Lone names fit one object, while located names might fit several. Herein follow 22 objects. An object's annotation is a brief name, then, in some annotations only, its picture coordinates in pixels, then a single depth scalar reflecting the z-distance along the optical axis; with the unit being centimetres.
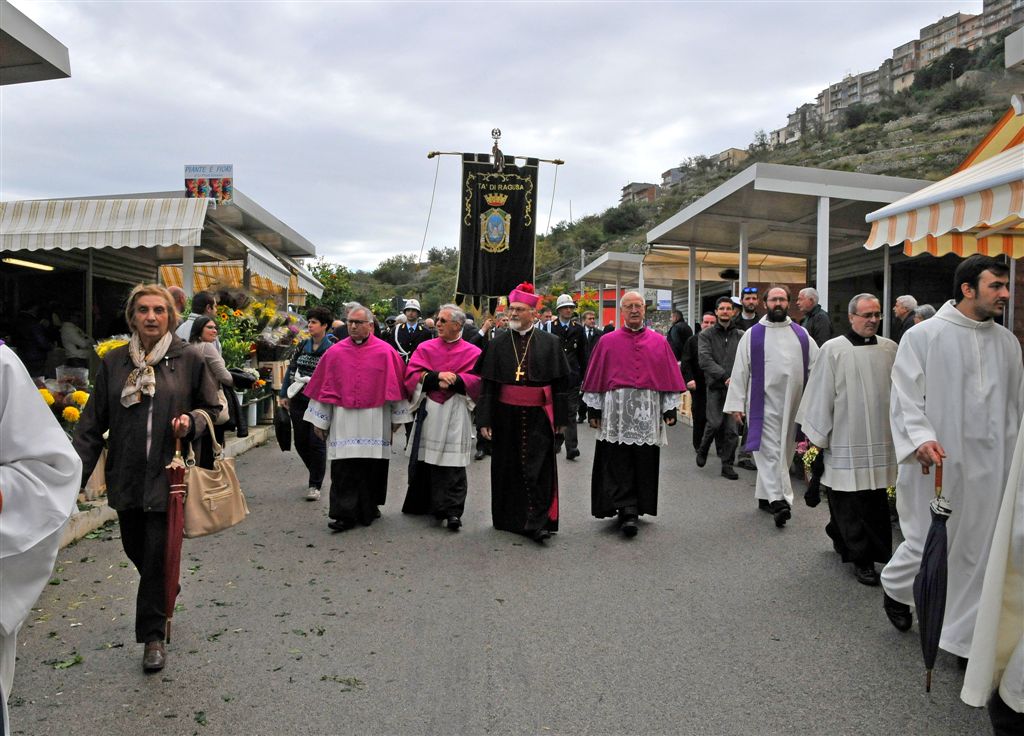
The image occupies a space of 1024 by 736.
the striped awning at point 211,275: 2155
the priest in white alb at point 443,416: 734
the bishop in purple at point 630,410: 721
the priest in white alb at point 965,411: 412
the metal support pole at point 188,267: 1359
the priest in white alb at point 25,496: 247
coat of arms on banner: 1534
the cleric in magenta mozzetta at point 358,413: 721
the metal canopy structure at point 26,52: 748
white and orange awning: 513
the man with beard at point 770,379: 758
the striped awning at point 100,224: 1188
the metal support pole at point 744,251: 1501
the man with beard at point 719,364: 1007
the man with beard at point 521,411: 705
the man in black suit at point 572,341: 1192
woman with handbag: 418
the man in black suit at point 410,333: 1282
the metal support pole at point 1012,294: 993
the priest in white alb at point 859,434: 564
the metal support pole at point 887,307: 1429
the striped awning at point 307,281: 1909
